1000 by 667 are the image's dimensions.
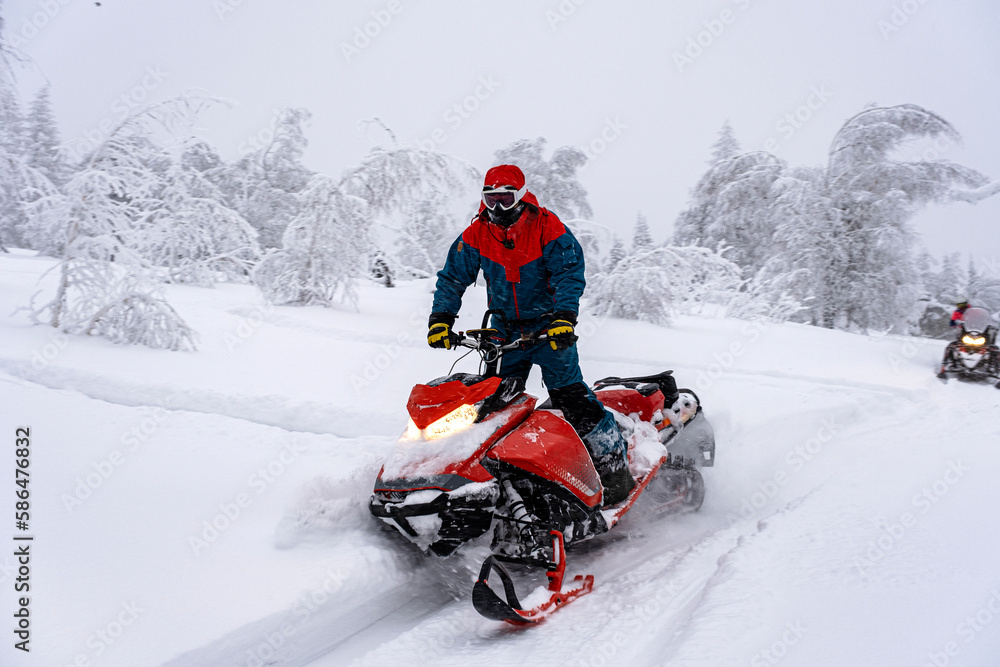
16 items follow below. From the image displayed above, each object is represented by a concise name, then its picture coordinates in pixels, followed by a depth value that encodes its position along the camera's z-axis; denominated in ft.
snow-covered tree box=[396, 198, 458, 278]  80.87
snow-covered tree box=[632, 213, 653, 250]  105.29
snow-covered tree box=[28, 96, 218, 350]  21.91
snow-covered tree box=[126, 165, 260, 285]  24.23
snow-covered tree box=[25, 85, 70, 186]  82.38
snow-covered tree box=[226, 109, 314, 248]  73.61
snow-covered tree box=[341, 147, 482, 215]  39.09
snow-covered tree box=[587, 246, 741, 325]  38.47
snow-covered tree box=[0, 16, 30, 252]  25.88
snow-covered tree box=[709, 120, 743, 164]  84.38
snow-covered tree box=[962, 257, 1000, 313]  116.26
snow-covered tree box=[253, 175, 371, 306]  37.83
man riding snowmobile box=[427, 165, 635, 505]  9.82
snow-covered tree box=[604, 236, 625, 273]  92.46
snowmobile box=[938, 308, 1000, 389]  27.63
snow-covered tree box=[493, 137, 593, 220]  60.70
